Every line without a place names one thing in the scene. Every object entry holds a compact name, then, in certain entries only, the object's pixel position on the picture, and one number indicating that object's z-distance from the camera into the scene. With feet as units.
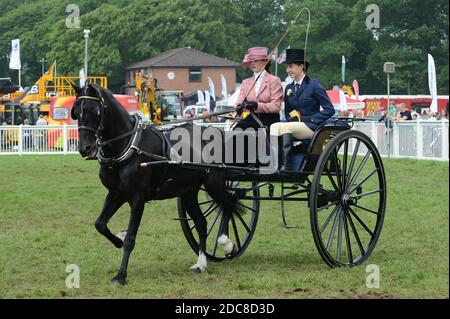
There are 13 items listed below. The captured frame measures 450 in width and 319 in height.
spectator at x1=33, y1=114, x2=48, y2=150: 112.47
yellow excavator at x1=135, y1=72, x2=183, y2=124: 130.72
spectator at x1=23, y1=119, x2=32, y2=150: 111.85
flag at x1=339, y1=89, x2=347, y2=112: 109.81
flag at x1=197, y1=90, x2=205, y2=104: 165.29
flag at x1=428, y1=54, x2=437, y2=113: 104.58
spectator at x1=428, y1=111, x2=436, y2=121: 107.49
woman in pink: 33.53
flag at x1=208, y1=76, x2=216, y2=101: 167.32
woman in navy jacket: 32.68
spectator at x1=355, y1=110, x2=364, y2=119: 107.02
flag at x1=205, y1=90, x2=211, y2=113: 139.67
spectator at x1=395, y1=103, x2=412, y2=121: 99.68
